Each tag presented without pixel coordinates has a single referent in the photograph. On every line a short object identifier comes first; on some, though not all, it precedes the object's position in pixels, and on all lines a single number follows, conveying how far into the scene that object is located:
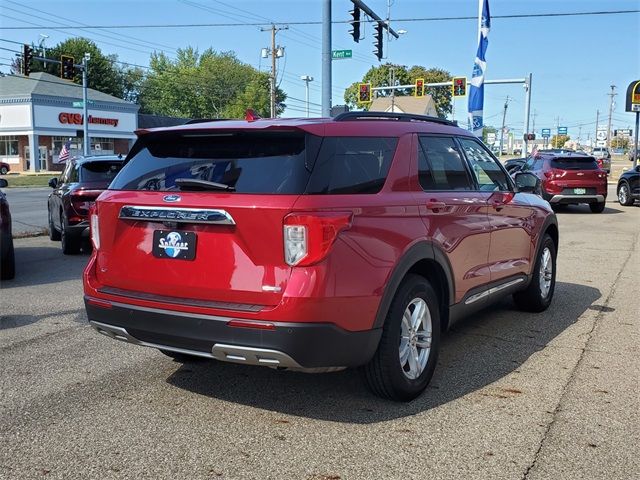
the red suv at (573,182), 17.84
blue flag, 17.30
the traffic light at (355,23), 21.54
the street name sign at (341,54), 20.37
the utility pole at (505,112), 111.59
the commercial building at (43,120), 50.94
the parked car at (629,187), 20.41
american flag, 41.85
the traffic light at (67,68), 31.55
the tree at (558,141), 140.30
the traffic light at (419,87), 36.12
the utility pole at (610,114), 113.16
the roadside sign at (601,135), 101.75
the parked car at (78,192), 10.42
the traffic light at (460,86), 34.97
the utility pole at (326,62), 16.67
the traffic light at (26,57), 30.66
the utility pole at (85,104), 36.62
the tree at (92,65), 70.69
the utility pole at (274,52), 46.79
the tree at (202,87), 85.75
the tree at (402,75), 87.06
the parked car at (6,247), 8.36
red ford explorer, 3.42
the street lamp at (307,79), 64.44
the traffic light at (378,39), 24.75
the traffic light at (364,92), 33.91
